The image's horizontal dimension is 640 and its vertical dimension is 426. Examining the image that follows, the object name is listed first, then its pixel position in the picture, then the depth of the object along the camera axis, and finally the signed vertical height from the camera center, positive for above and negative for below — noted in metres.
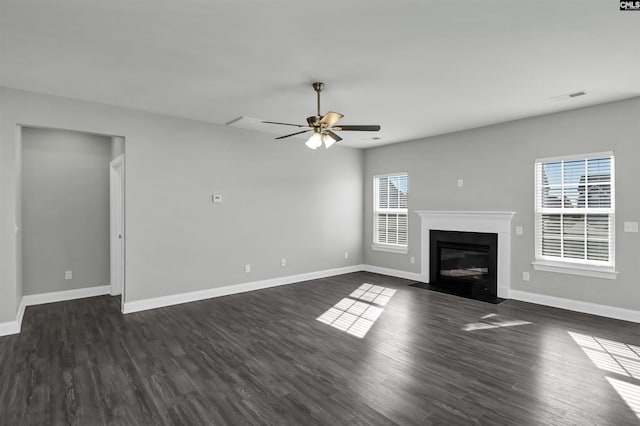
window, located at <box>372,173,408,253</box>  6.96 -0.06
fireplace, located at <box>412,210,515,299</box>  5.36 -0.31
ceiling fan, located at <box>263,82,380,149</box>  3.54 +0.90
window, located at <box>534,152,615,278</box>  4.44 -0.06
